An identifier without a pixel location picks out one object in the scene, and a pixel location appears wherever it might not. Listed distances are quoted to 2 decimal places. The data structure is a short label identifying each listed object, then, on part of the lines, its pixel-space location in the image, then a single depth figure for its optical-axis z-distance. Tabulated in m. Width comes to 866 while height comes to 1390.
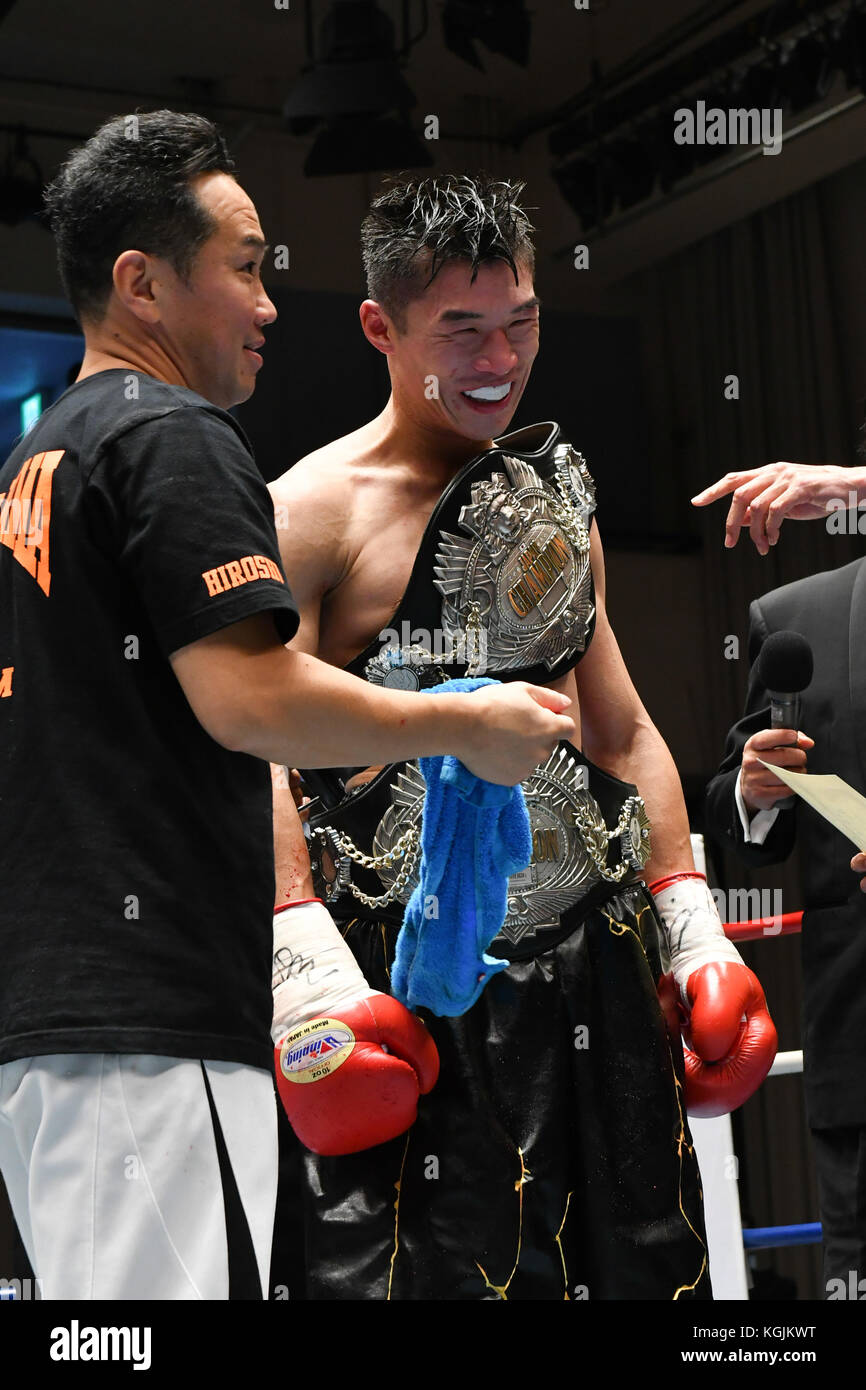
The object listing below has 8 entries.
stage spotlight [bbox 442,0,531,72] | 4.26
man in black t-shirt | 1.12
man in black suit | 1.88
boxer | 1.54
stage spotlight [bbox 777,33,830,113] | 4.21
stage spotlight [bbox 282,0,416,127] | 4.18
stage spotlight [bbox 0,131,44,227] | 4.24
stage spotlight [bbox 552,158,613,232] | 4.92
